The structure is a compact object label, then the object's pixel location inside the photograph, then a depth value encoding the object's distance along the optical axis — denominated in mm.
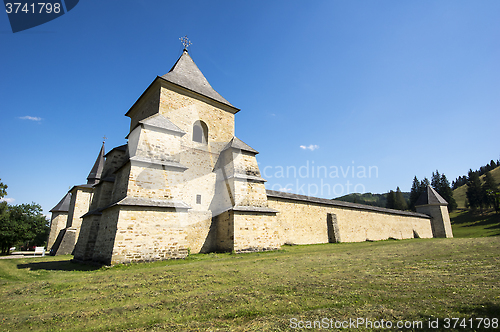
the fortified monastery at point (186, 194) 9609
